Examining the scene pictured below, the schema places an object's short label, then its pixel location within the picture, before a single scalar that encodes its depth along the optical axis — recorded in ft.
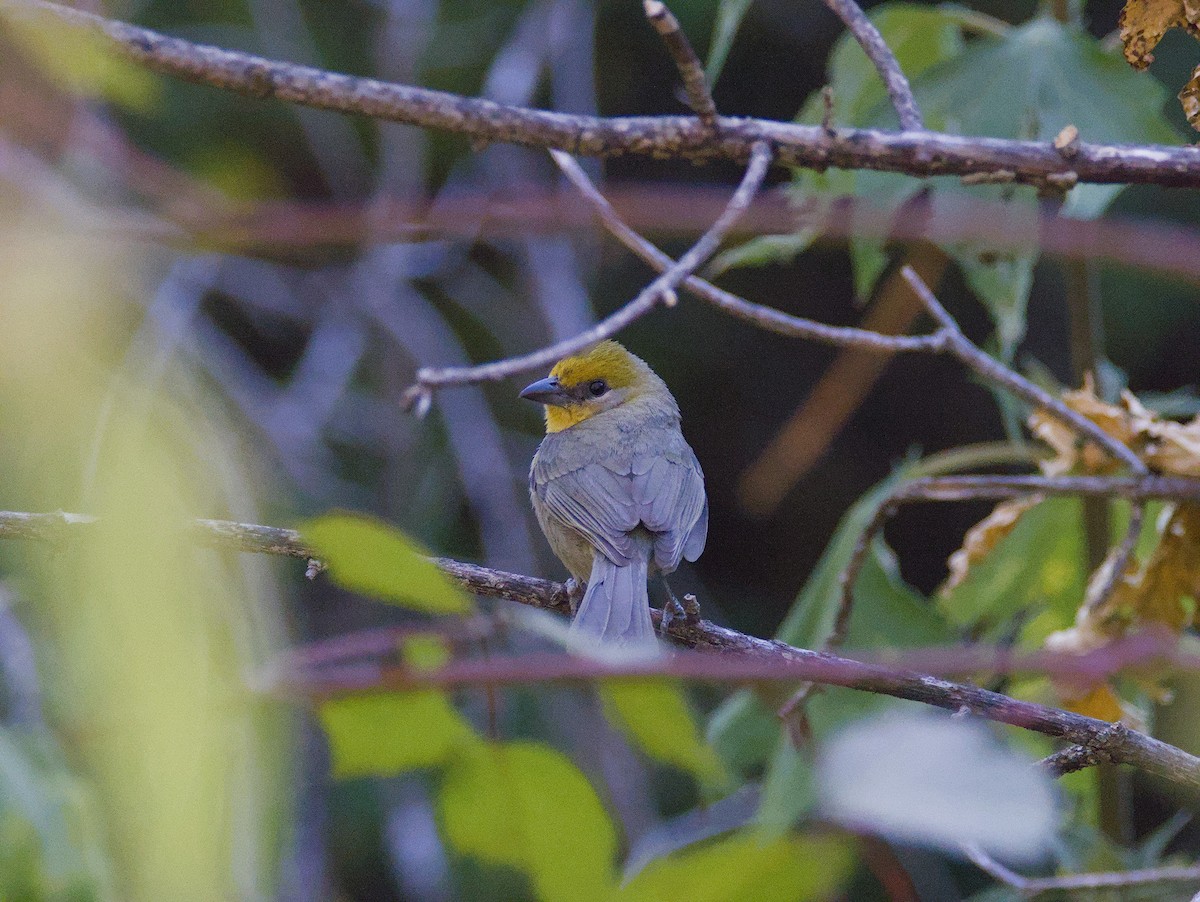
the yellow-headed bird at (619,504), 19.65
